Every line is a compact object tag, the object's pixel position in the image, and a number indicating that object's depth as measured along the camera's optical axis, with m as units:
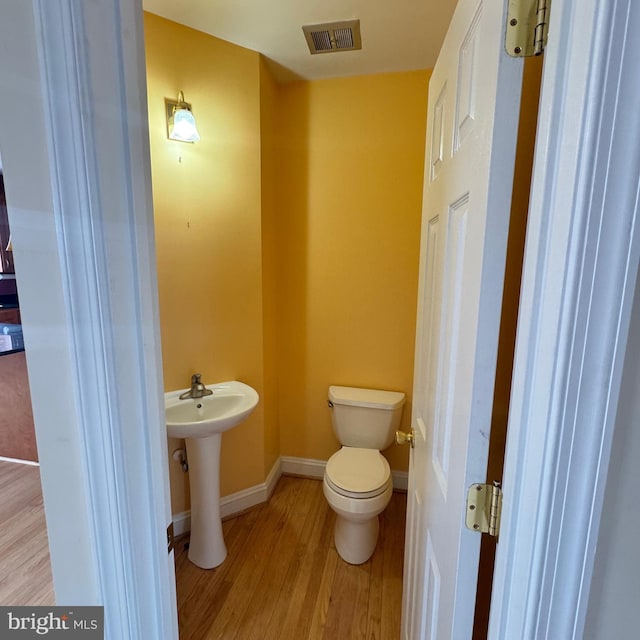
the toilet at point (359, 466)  1.64
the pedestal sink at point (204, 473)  1.67
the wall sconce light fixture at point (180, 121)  1.56
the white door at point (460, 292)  0.54
